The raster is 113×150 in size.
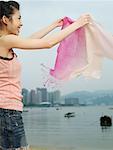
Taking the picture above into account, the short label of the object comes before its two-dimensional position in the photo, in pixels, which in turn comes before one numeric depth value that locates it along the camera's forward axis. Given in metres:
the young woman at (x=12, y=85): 3.44
